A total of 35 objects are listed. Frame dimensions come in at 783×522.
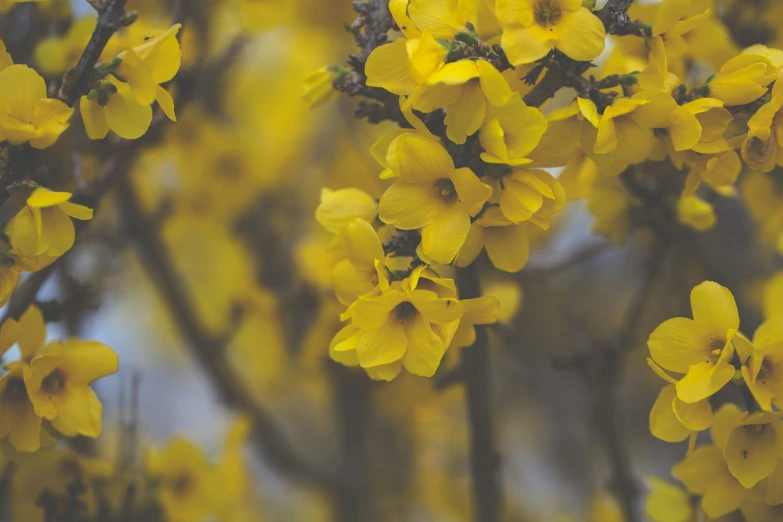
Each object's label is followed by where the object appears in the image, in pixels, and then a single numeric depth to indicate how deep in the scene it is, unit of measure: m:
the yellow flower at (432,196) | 0.79
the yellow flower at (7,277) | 0.79
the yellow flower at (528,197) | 0.79
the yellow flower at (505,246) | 0.80
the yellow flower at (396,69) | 0.78
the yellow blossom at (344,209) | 0.82
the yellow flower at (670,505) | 0.84
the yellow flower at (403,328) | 0.79
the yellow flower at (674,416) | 0.79
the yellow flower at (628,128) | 0.79
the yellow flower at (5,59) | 0.80
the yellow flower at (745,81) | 0.80
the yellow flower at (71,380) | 0.81
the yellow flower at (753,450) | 0.80
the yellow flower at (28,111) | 0.79
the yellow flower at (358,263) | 0.80
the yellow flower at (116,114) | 0.80
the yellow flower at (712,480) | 0.81
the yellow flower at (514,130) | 0.78
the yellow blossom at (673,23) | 0.80
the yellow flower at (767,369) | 0.79
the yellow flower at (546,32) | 0.78
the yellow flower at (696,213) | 0.86
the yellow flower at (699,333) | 0.80
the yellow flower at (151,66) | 0.80
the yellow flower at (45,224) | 0.79
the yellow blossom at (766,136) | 0.80
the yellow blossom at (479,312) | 0.79
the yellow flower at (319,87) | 0.83
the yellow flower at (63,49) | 0.85
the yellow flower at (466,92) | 0.78
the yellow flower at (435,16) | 0.79
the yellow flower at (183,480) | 0.90
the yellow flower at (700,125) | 0.80
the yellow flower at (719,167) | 0.81
